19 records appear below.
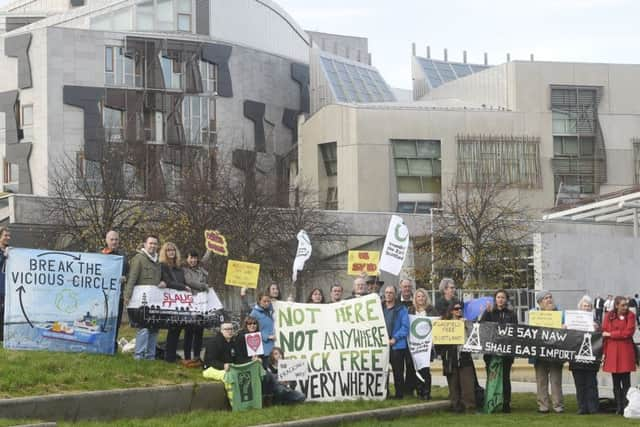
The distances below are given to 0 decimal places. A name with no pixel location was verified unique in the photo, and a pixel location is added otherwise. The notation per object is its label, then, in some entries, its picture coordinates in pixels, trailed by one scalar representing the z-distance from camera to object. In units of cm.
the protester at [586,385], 2153
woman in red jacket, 2131
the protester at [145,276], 2044
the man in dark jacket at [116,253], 2036
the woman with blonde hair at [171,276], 2078
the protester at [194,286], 2108
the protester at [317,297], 2257
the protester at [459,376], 2175
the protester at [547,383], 2172
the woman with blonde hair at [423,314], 2216
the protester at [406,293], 2331
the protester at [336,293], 2322
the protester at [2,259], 2020
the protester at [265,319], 2172
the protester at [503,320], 2183
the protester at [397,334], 2202
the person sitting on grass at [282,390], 2023
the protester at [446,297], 2242
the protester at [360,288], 2289
